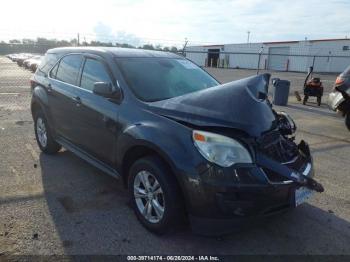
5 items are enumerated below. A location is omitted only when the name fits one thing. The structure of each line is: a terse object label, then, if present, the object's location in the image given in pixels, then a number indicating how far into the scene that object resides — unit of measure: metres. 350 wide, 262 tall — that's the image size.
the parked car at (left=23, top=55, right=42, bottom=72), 29.14
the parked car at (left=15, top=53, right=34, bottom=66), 41.31
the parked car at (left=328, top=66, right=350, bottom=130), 7.77
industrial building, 40.38
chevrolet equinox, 2.96
